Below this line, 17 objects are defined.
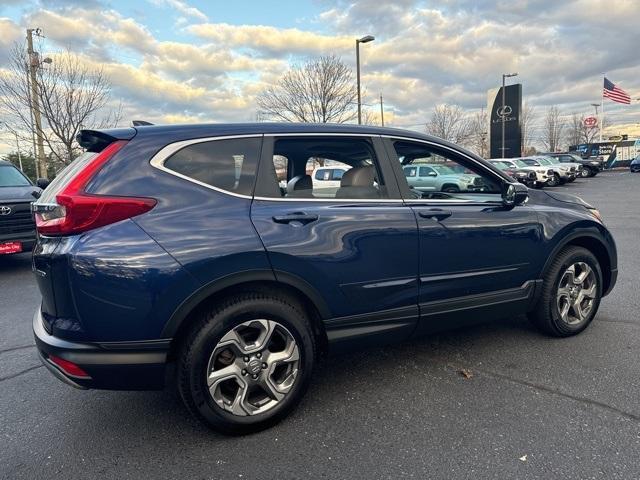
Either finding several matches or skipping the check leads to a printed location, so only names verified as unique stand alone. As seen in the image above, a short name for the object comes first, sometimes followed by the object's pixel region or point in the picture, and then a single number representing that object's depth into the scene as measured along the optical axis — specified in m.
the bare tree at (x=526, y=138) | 63.80
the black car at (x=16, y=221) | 6.86
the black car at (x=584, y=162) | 30.83
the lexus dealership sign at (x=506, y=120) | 42.91
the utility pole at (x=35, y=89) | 15.98
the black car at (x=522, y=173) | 21.83
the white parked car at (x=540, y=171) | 24.61
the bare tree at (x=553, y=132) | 72.06
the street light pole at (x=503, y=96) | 40.26
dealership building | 44.62
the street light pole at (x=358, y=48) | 20.41
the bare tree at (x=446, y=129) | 53.25
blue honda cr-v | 2.28
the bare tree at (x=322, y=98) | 28.33
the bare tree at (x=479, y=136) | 58.92
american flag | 40.25
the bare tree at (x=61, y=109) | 16.41
